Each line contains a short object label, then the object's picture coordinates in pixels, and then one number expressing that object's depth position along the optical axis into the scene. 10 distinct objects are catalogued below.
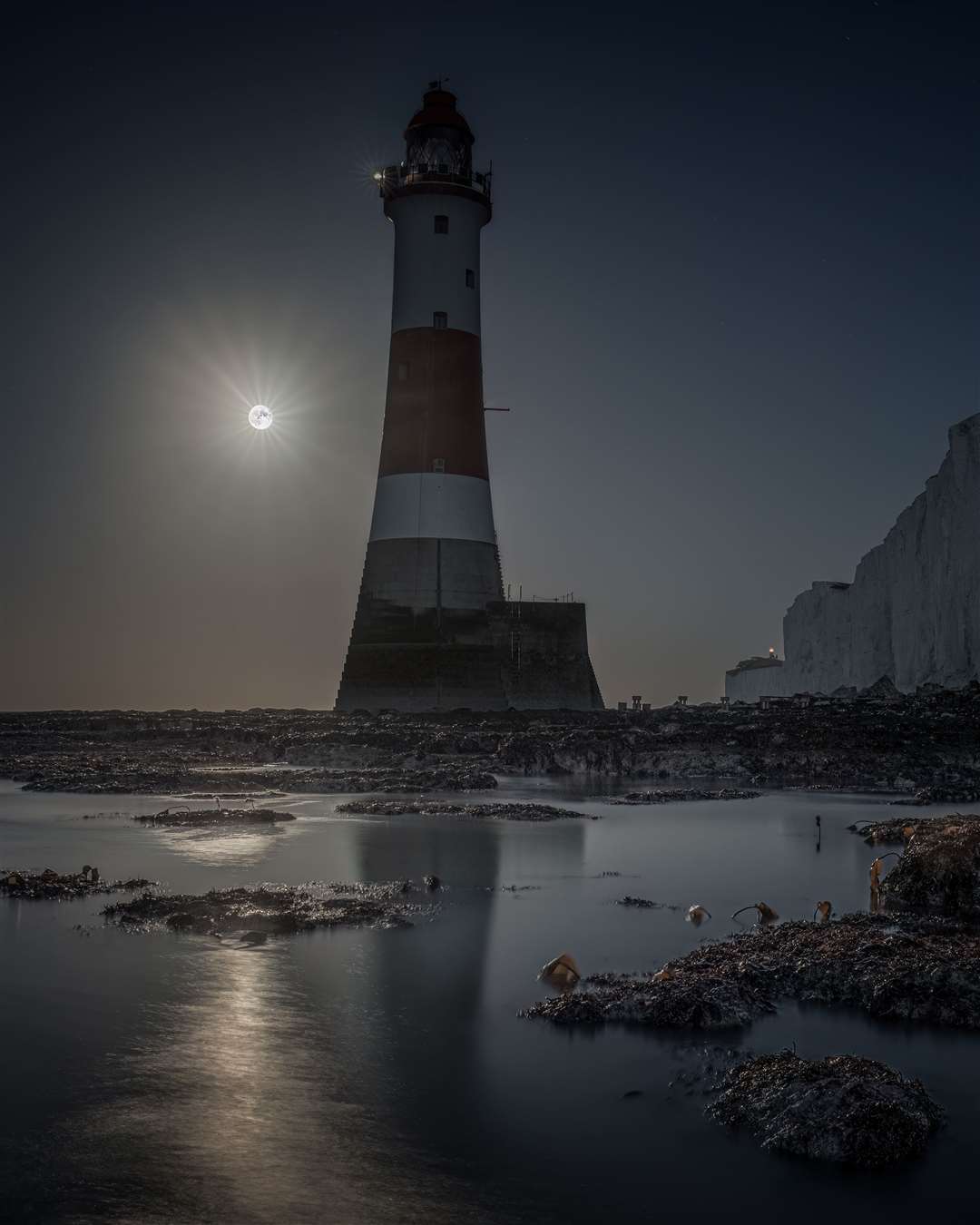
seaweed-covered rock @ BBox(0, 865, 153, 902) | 9.26
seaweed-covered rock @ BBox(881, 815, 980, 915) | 8.78
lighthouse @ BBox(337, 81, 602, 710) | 34.81
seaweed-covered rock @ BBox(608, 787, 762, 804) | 18.00
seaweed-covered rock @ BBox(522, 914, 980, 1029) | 5.99
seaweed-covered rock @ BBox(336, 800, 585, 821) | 15.24
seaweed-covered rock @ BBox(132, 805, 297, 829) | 14.32
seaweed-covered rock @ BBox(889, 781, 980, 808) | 17.61
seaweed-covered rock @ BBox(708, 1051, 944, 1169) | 4.34
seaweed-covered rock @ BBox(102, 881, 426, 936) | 8.11
